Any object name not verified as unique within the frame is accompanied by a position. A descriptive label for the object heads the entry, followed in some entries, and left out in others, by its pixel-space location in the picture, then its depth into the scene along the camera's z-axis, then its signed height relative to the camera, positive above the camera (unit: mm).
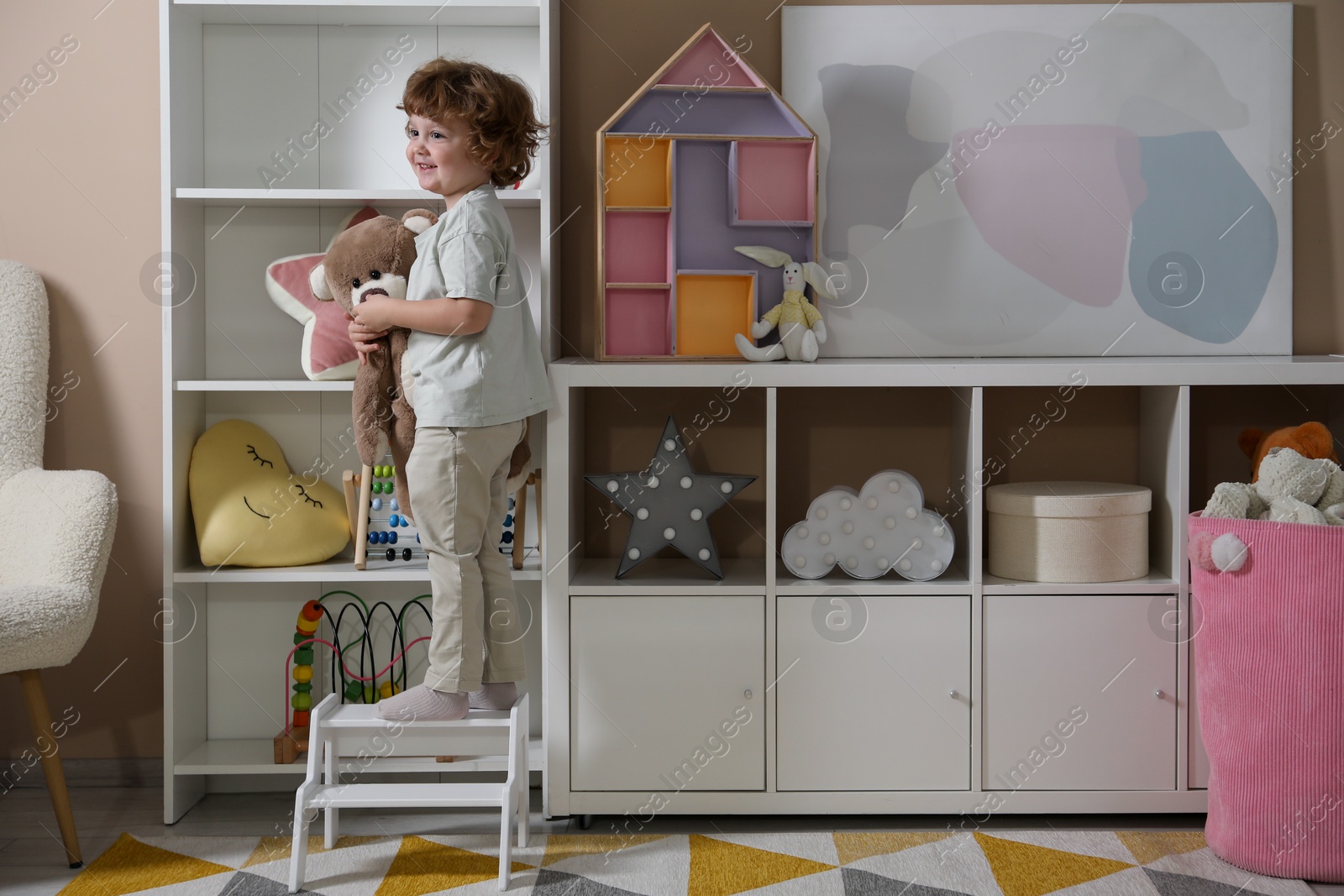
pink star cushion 1889 +220
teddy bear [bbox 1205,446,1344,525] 1643 -100
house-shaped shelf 1886 +449
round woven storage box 1790 -186
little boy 1631 +144
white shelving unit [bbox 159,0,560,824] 1929 +400
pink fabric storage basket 1580 -431
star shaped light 1831 -127
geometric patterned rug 1614 -741
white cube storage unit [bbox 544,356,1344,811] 1789 -455
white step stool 1635 -567
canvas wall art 2020 +533
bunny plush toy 1827 +213
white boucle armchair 1641 -192
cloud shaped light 1827 -193
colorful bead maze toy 1968 -500
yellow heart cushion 1889 -150
